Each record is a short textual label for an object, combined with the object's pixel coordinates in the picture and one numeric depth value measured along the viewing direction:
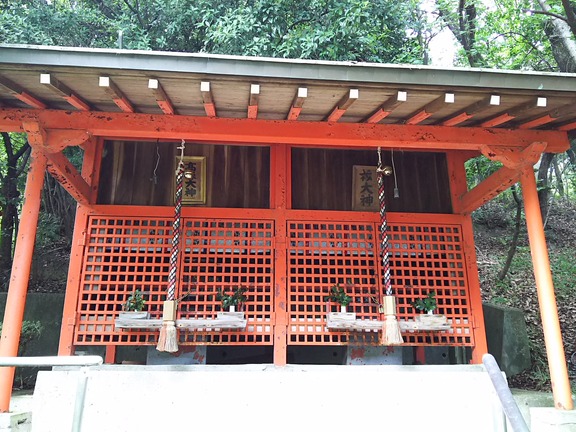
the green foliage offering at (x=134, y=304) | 4.34
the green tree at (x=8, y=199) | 7.68
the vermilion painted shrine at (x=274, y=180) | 3.25
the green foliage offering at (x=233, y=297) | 4.43
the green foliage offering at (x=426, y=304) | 4.52
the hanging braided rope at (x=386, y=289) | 3.93
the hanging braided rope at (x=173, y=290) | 3.83
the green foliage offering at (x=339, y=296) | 4.47
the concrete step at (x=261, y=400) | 3.71
